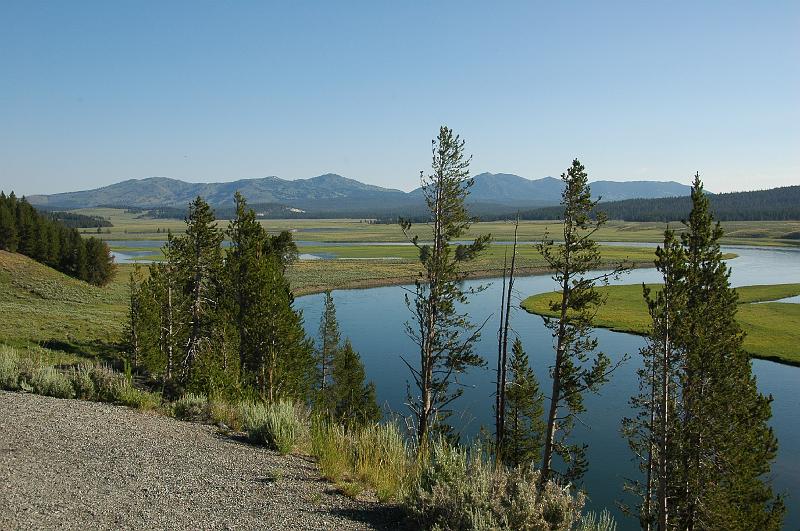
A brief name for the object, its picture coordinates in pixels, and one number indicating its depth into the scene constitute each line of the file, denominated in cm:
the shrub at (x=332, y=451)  913
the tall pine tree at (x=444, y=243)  2302
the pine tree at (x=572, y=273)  2048
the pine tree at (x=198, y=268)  3092
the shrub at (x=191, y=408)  1248
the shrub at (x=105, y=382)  1321
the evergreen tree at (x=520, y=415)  2589
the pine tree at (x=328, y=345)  4011
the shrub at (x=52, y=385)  1330
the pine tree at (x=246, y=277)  3098
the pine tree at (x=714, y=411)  1883
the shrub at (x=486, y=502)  708
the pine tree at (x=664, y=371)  1691
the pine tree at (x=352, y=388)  3250
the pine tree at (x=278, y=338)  3016
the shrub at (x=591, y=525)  743
